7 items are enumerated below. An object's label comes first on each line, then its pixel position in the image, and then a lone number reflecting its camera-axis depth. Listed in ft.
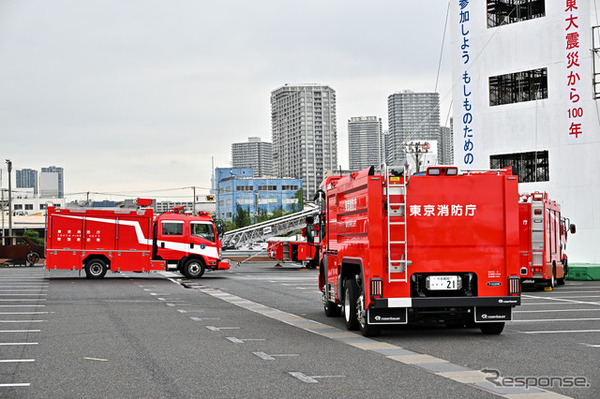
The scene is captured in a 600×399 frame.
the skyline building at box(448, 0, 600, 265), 132.05
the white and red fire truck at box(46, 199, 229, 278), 113.19
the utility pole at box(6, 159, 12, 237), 262.26
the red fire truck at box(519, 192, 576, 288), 86.02
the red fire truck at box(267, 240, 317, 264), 153.58
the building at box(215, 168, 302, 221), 554.87
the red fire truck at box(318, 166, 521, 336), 44.14
